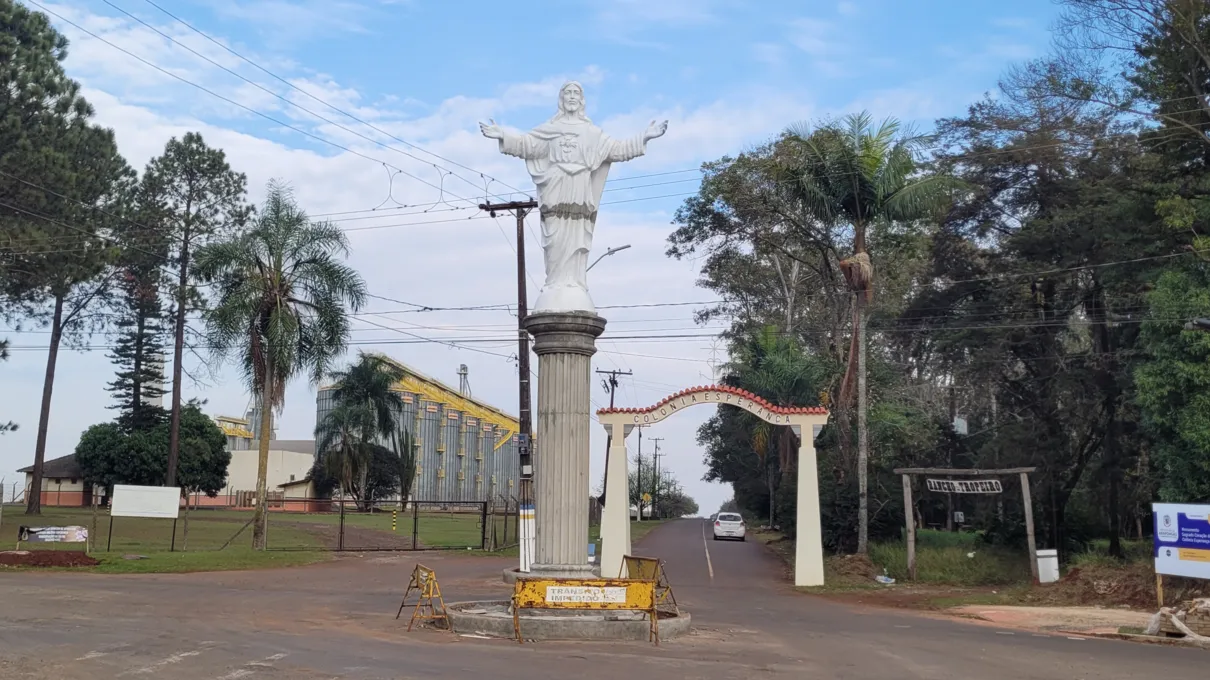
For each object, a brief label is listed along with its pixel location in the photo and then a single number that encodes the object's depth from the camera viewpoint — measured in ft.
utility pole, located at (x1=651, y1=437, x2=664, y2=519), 318.36
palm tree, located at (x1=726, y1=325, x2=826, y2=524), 121.60
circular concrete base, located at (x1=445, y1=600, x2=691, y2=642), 45.60
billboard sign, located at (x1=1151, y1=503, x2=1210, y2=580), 59.11
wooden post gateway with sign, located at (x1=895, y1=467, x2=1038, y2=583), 80.74
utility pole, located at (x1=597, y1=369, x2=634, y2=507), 223.71
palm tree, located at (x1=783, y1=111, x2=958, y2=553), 89.25
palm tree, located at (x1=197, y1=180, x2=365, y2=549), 97.09
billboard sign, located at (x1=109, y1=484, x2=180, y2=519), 91.86
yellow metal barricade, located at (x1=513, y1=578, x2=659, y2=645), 46.44
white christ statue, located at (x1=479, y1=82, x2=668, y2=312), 51.96
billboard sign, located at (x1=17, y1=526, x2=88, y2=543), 83.15
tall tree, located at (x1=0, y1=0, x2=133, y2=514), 109.19
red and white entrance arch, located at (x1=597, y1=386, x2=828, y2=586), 81.00
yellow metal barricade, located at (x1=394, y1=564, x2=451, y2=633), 50.01
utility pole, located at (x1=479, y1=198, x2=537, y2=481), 95.32
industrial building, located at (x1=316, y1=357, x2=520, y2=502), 254.06
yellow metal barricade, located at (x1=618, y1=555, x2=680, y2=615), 53.87
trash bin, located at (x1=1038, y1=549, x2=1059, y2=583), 79.71
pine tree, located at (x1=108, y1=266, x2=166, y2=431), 196.34
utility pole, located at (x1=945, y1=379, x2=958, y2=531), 163.34
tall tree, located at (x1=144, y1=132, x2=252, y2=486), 149.28
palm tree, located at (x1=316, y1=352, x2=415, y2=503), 197.06
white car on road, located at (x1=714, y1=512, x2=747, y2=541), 158.30
